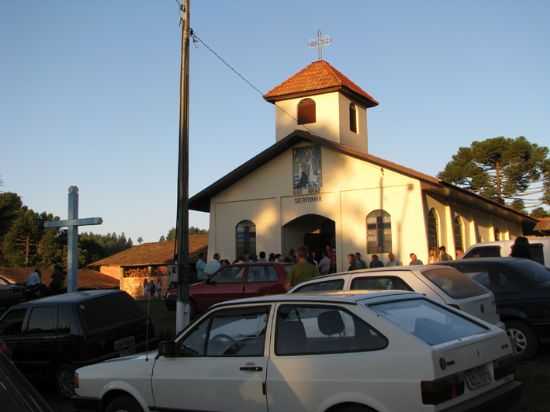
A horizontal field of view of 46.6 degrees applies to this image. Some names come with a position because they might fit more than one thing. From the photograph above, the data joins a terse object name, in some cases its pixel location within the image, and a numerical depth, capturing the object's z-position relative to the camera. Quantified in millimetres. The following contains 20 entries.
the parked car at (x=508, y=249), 15109
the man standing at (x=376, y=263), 20219
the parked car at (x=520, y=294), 9461
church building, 23516
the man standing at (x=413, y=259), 18875
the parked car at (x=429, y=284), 8523
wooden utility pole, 11164
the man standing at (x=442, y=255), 19297
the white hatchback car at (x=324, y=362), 4734
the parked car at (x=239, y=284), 15617
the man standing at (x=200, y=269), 21906
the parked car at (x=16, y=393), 3107
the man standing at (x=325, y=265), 19594
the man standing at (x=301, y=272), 11750
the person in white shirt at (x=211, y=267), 19750
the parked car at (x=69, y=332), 9594
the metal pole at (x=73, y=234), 15070
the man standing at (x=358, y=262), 20375
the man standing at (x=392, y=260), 21891
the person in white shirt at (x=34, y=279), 21520
